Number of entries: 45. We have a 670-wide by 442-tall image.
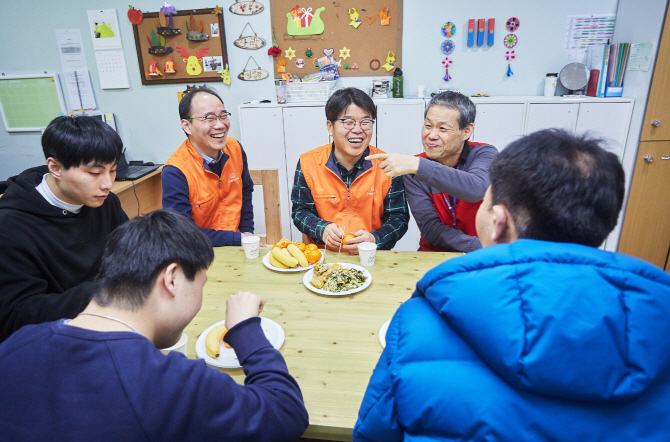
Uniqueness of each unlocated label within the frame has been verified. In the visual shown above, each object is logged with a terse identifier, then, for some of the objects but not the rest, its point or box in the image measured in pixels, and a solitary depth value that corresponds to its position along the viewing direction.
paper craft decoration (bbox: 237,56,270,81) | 3.73
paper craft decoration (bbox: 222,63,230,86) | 3.72
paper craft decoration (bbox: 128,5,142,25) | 3.57
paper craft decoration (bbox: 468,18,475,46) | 3.40
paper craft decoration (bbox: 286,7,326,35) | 3.52
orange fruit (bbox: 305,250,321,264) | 1.68
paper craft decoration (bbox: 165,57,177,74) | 3.69
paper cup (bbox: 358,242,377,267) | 1.64
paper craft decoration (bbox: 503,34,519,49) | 3.43
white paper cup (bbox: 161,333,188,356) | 1.04
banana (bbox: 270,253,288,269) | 1.65
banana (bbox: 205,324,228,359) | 1.09
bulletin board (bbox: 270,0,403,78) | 3.47
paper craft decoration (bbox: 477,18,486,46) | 3.38
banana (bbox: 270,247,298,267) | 1.63
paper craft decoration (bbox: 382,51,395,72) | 3.56
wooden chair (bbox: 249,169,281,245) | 2.28
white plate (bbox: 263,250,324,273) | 1.62
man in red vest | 1.77
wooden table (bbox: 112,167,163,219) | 3.22
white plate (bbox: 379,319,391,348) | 1.15
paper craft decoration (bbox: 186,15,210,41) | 3.58
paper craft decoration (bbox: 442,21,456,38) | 3.44
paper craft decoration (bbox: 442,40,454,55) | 3.49
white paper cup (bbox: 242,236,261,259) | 1.73
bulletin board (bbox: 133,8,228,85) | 3.58
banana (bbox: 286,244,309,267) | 1.64
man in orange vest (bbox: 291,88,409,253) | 2.06
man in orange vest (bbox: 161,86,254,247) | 2.07
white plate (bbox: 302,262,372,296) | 1.42
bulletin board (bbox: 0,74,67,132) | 3.85
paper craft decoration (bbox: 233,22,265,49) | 3.63
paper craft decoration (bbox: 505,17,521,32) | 3.37
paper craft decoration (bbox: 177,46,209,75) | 3.68
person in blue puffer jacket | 0.56
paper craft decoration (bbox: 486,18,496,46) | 3.36
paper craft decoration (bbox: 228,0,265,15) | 3.54
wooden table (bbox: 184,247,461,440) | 0.96
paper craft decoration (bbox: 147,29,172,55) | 3.65
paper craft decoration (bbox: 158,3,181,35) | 3.55
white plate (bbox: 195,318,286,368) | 1.07
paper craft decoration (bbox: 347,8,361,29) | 3.47
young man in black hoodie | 1.21
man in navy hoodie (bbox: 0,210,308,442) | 0.66
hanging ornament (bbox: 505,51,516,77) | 3.46
